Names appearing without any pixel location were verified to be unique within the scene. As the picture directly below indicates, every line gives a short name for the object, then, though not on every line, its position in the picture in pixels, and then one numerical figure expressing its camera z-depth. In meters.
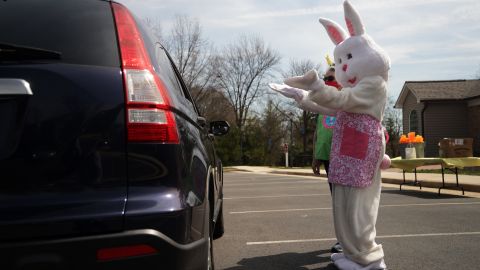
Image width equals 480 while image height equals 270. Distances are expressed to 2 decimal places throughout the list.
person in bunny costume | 3.51
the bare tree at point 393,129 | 44.19
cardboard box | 9.44
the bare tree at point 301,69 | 47.19
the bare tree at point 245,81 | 48.66
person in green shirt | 4.36
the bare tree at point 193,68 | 37.28
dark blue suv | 1.73
